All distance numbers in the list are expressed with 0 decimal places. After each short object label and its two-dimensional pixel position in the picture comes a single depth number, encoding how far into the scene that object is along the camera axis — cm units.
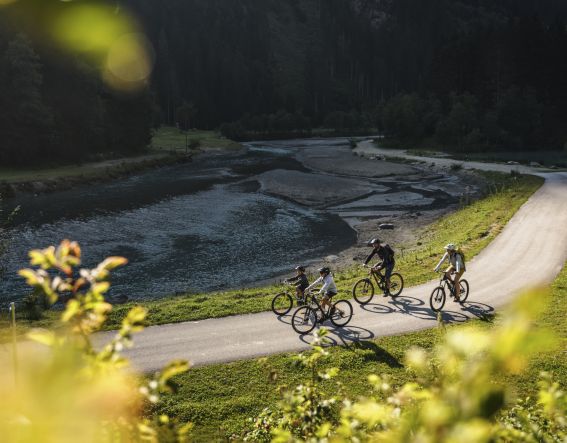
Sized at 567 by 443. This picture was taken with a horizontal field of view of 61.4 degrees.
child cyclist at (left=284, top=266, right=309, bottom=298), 1934
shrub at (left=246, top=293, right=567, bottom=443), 149
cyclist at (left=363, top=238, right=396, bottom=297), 2089
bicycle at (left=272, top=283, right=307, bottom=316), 1970
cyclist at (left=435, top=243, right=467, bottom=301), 1992
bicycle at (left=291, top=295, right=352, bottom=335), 1794
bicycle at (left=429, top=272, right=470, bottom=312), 1988
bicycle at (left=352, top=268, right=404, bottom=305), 2117
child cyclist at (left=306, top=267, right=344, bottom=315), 1816
